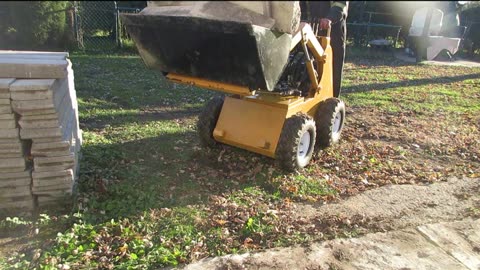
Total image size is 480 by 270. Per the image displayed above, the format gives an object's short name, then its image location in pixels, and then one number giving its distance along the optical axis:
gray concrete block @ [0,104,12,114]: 3.54
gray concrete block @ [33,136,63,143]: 3.69
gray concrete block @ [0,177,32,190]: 3.69
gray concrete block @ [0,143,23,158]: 3.62
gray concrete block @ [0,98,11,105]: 3.52
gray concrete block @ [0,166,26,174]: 3.66
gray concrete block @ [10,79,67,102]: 3.51
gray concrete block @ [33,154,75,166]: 3.72
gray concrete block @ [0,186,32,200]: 3.72
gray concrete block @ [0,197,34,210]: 3.75
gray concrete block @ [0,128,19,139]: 3.58
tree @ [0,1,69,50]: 9.59
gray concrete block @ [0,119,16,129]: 3.56
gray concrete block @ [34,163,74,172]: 3.74
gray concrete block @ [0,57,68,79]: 3.62
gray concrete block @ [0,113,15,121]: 3.55
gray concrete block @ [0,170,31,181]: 3.68
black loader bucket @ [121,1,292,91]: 3.23
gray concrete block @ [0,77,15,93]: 3.49
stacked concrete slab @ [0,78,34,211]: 3.55
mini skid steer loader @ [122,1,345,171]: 3.48
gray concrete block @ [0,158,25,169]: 3.64
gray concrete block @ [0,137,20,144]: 3.60
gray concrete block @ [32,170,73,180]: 3.75
